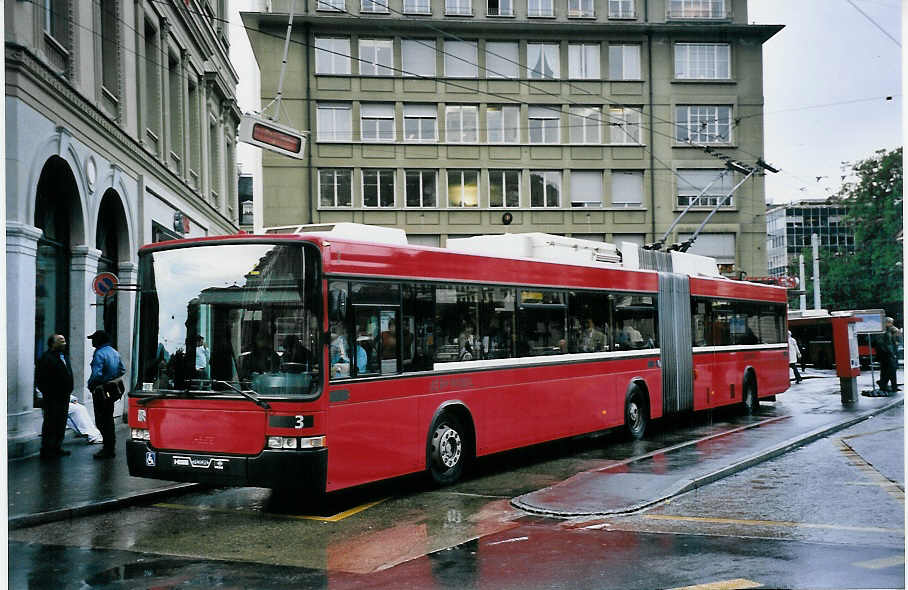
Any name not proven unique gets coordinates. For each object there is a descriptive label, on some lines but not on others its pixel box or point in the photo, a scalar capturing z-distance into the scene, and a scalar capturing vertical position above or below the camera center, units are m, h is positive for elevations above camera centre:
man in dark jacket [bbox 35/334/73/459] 13.43 -0.81
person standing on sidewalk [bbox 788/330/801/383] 31.84 -1.16
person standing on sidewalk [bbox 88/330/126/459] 13.80 -0.78
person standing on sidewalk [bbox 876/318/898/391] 22.66 -0.92
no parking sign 15.24 +0.76
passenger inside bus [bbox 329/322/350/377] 9.45 -0.24
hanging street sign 15.95 +3.21
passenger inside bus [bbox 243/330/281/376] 9.21 -0.27
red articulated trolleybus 9.23 -0.29
